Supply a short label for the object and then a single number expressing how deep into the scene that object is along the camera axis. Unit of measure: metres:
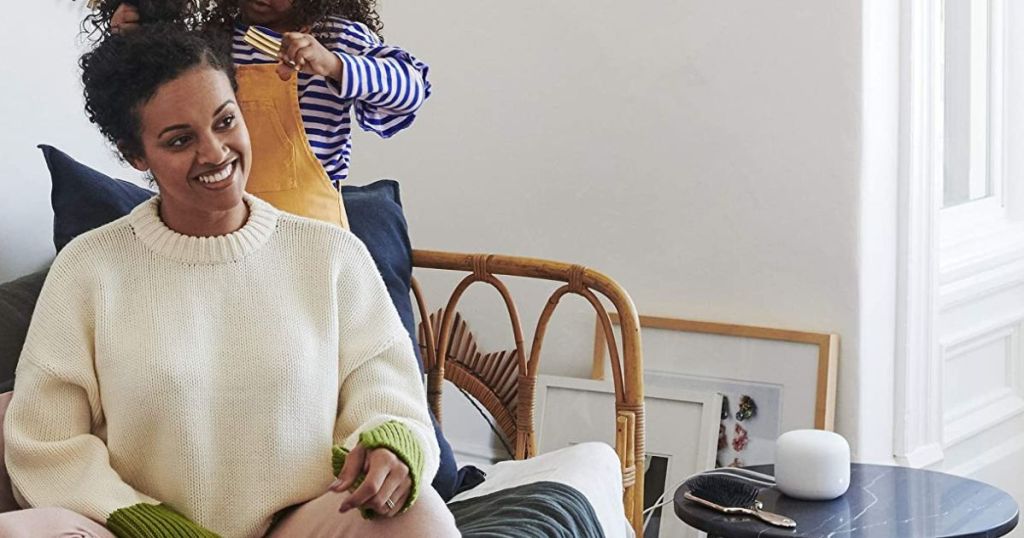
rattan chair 2.08
